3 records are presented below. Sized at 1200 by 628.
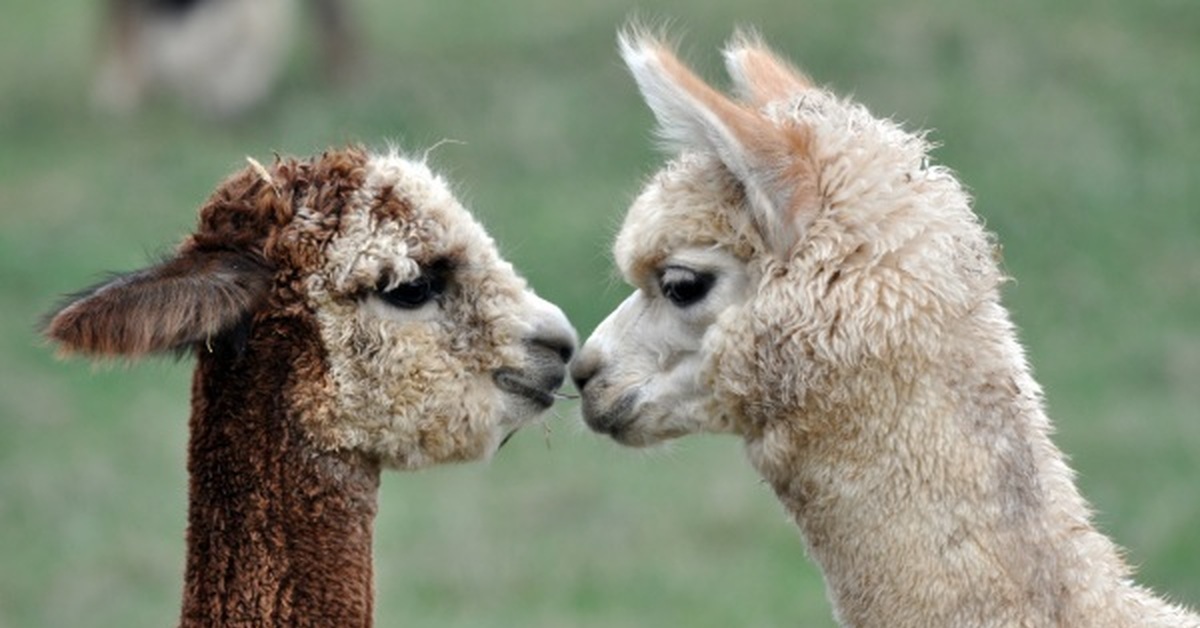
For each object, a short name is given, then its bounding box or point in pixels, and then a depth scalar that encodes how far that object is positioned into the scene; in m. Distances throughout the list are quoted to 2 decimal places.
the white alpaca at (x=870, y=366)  9.21
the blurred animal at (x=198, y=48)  37.87
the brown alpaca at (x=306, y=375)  9.77
